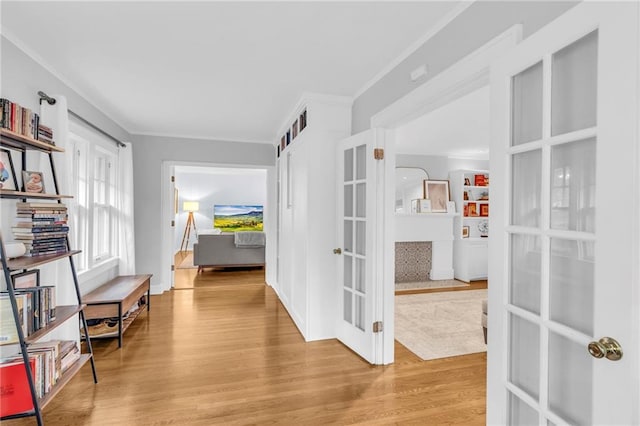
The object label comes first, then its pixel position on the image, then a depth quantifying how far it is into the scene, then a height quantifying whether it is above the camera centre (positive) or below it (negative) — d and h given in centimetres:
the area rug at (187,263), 713 -128
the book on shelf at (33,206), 210 +2
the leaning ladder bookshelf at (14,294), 175 -47
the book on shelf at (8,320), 179 -63
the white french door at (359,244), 267 -31
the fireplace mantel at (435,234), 588 -45
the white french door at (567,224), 91 -5
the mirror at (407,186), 607 +45
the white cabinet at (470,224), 610 -28
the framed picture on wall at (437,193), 612 +32
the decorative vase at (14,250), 195 -25
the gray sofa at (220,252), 645 -88
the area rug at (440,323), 306 -132
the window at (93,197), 323 +14
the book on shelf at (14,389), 178 -102
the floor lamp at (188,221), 943 -35
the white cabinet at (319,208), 314 +2
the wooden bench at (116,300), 302 -90
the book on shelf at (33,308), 182 -61
